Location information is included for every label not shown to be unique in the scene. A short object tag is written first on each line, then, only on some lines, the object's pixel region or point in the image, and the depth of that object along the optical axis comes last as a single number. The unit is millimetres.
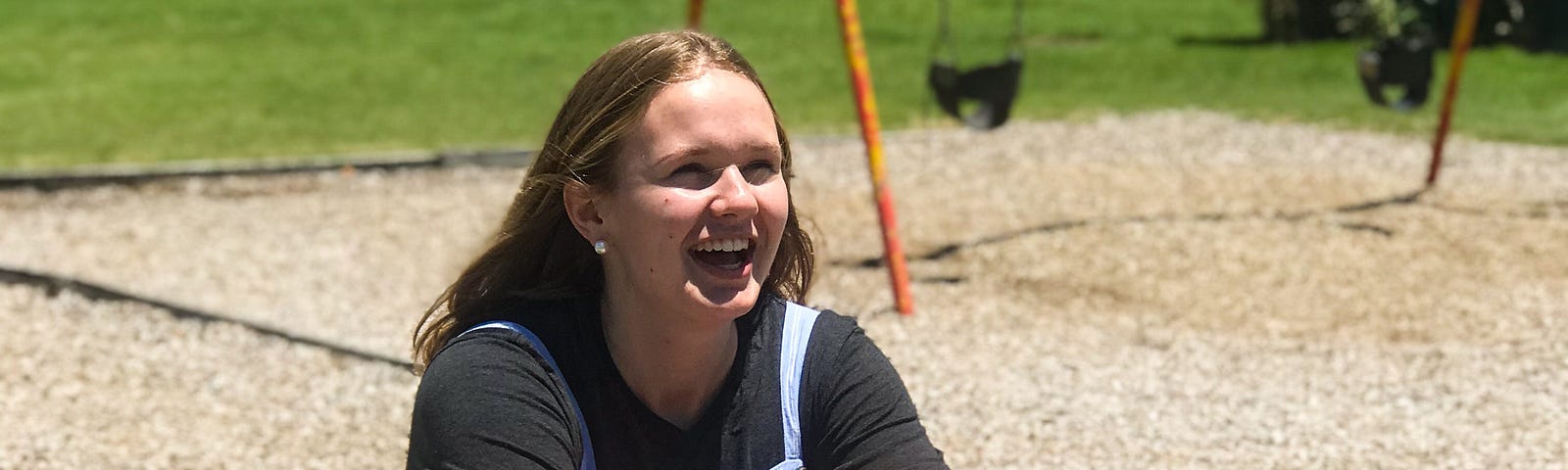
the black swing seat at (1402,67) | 8469
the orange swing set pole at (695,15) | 7027
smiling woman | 2527
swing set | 6207
